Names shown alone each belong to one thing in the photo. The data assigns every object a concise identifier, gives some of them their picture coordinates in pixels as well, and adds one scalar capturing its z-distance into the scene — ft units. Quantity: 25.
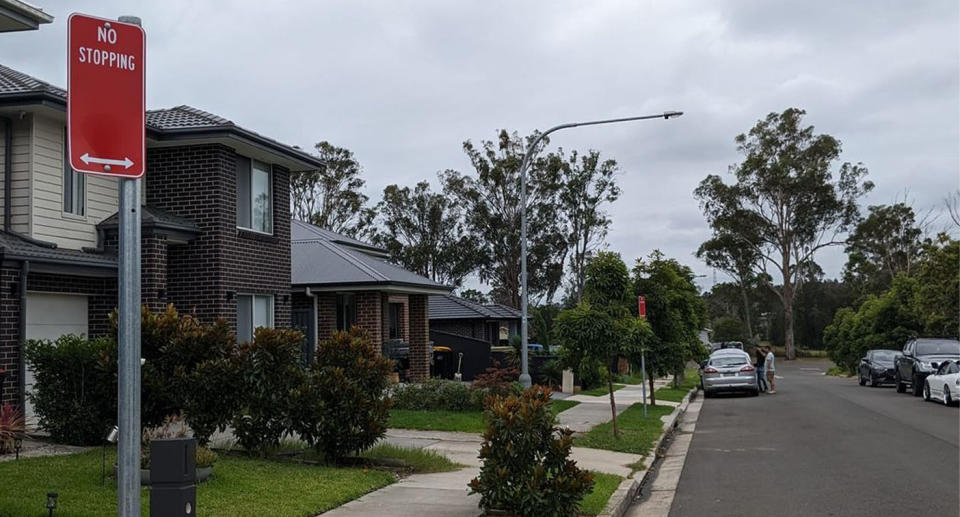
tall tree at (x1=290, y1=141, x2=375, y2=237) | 183.02
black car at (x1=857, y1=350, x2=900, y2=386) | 110.83
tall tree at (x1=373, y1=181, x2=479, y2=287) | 190.08
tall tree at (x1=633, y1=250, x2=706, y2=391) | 82.07
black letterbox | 14.57
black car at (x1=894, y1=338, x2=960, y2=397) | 90.07
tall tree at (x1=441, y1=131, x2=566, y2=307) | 169.07
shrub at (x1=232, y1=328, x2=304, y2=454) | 37.18
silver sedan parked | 99.30
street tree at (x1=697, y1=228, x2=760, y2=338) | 219.82
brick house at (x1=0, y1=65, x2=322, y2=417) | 45.62
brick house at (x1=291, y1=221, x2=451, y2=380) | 79.56
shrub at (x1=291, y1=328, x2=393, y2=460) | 37.78
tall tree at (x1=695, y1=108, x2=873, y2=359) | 204.54
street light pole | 69.72
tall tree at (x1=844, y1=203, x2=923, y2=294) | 207.92
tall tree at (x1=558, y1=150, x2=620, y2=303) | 168.14
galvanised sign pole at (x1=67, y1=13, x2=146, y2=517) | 13.34
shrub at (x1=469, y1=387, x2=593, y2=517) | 28.07
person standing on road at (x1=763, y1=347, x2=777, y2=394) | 105.29
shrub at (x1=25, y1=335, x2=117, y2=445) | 37.86
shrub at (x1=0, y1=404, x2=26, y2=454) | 35.12
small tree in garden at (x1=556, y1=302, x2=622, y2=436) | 51.19
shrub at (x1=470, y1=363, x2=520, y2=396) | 62.80
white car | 76.07
